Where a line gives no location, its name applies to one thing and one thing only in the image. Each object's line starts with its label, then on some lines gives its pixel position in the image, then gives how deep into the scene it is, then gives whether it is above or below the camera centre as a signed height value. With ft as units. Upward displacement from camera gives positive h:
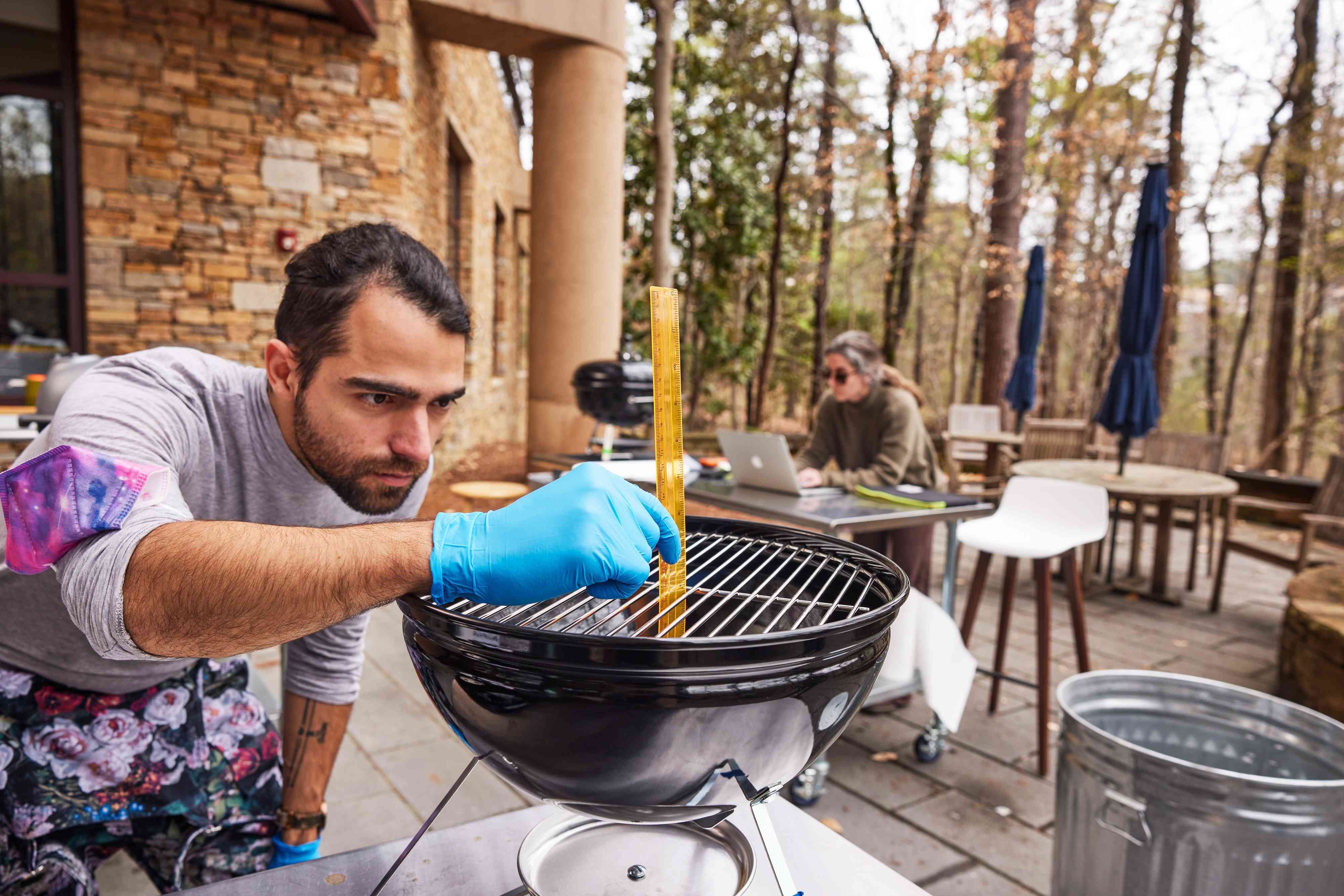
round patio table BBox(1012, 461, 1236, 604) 14.92 -1.65
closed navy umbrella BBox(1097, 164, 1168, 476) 16.39 +1.61
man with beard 2.42 -0.64
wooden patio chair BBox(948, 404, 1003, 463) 26.53 -0.81
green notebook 9.35 -1.33
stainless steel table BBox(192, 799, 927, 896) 2.91 -1.96
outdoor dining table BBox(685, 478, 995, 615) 8.42 -1.43
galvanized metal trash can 4.55 -2.59
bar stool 9.25 -1.79
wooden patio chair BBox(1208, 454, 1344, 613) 14.85 -2.29
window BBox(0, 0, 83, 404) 16.98 +4.08
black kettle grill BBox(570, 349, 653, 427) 10.87 -0.12
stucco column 19.66 +4.06
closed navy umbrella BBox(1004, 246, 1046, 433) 25.53 +1.97
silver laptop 9.93 -1.00
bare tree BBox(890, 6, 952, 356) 30.48 +9.65
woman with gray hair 11.25 -0.75
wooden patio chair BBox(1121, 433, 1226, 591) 19.81 -1.33
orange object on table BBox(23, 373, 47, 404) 9.93 -0.36
